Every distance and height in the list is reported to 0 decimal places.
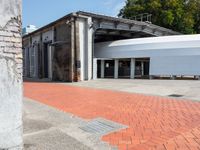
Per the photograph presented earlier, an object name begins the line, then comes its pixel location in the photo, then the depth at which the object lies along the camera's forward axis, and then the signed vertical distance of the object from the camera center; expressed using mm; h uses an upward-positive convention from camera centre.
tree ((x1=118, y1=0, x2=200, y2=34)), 29815 +10292
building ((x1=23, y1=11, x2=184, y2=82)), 15770 +2106
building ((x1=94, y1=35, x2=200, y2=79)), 16632 +1229
